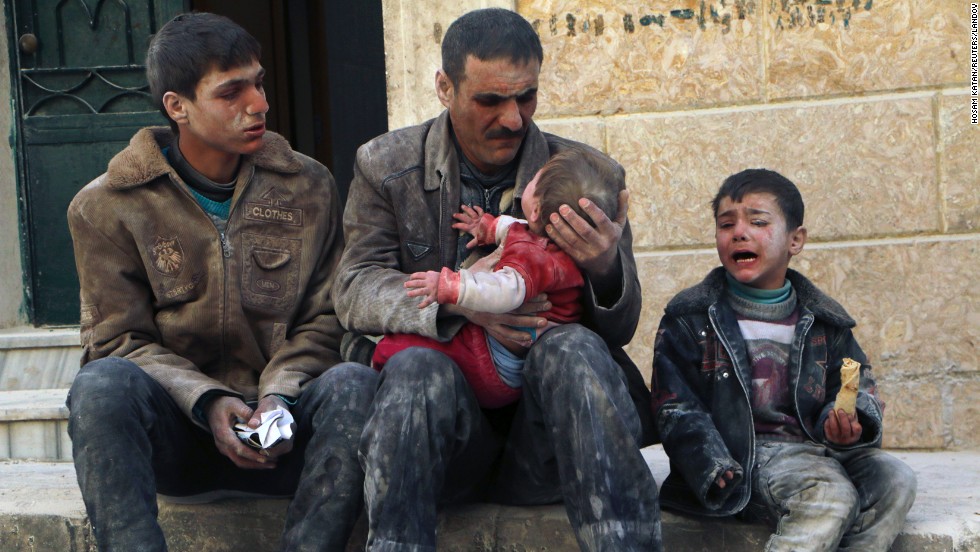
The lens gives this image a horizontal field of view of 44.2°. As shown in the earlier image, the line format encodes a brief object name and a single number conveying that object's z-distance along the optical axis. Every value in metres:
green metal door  5.81
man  2.69
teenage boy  3.11
